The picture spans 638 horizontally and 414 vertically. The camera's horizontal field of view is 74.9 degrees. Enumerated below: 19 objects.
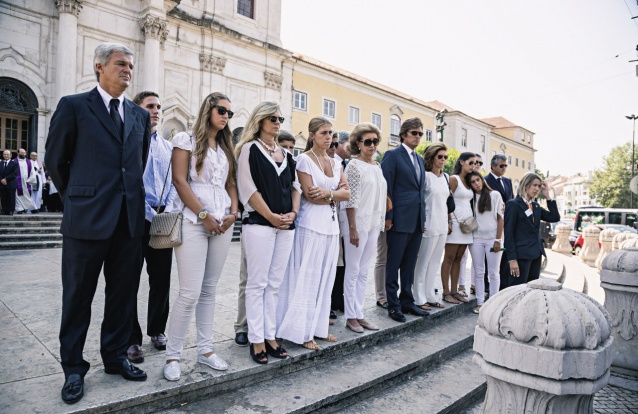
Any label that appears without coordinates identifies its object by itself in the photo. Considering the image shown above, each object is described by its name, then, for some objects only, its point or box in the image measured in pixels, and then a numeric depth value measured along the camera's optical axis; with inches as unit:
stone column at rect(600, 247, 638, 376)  187.9
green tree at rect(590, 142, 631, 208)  2172.7
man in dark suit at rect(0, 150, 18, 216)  471.2
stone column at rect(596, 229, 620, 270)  490.0
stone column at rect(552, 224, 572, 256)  663.8
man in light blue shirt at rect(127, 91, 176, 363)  138.4
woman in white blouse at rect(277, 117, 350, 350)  151.4
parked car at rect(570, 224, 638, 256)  664.4
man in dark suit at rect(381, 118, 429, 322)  196.4
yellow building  1160.8
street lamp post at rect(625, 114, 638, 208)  1637.8
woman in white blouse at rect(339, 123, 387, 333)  174.7
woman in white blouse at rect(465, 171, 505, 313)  237.8
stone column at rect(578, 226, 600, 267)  575.8
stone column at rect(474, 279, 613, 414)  82.4
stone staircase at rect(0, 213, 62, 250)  397.1
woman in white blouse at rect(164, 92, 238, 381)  123.0
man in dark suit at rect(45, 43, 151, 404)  106.9
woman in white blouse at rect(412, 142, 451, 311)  214.8
